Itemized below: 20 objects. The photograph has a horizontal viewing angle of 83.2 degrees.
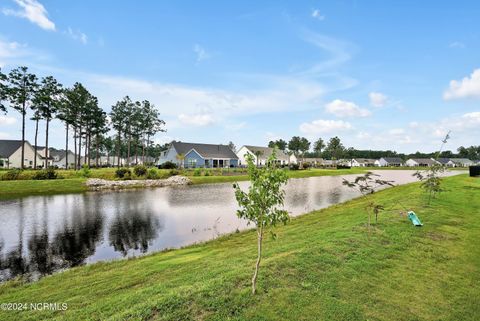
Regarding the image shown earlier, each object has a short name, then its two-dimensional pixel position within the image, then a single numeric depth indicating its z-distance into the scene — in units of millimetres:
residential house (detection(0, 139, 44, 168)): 72375
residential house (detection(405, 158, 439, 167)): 167300
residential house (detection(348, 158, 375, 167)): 178750
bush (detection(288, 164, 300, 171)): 85288
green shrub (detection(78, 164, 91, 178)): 44247
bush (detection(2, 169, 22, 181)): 37344
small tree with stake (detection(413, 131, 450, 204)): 18500
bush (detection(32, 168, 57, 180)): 39738
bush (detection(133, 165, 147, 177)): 48259
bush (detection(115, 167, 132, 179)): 46250
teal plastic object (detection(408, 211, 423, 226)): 13655
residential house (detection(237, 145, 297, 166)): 103688
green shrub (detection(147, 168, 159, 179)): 49125
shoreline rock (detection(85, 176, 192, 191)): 39812
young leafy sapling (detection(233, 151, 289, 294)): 6391
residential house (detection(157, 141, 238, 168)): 78362
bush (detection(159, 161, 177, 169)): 62906
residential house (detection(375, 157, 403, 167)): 172875
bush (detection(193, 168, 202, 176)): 55675
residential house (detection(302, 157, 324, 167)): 167975
